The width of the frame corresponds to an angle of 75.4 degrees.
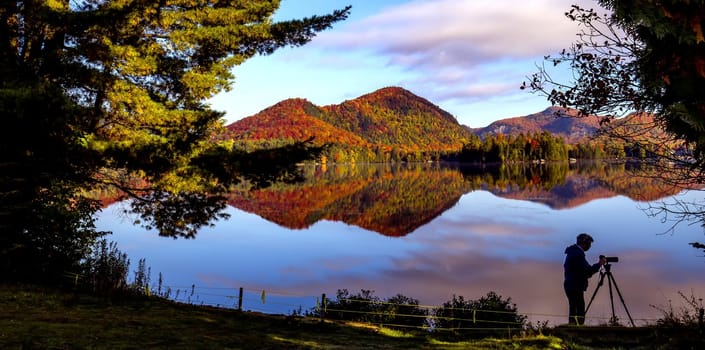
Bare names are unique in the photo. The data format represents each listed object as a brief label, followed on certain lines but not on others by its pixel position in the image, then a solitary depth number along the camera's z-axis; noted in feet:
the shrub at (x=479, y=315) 41.34
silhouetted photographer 32.91
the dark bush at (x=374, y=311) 42.73
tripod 33.27
